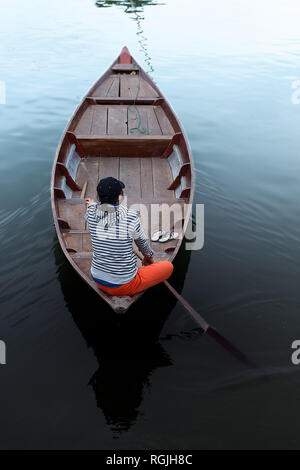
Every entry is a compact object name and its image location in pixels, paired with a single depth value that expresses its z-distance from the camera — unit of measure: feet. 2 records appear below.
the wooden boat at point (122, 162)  15.79
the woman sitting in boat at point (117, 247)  10.66
